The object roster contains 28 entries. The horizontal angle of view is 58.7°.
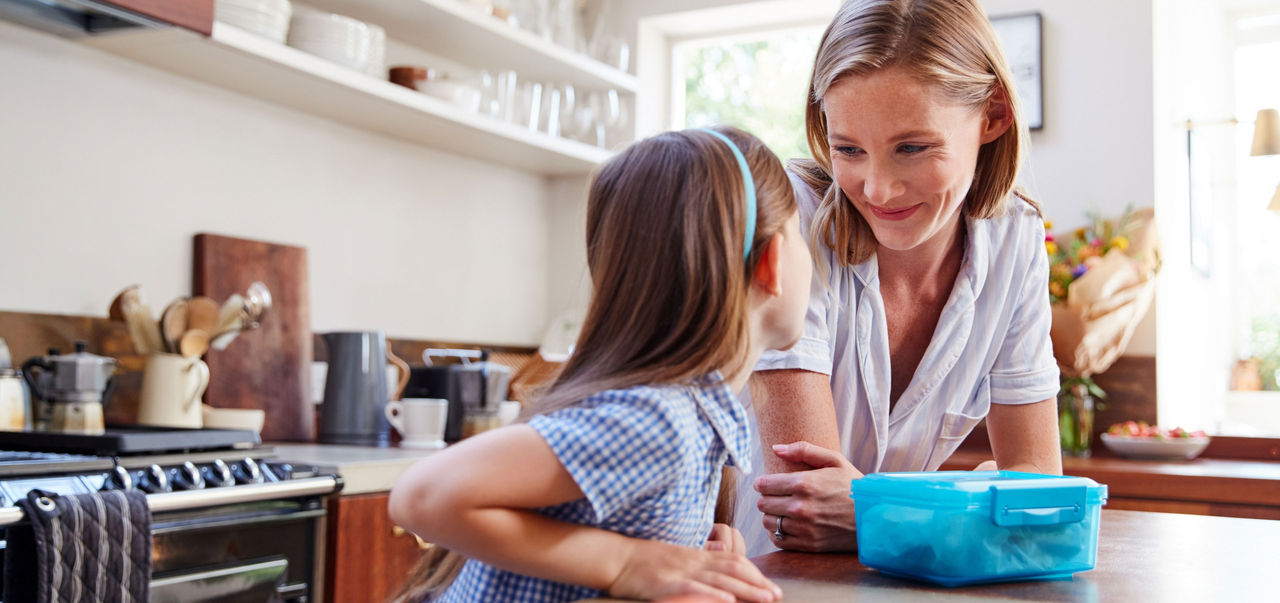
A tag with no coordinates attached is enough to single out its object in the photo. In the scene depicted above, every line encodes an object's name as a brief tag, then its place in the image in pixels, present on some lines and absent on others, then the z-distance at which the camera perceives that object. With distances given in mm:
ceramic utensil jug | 2334
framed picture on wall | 3311
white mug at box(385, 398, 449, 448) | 2719
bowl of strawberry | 2877
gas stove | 1790
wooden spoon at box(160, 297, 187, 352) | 2361
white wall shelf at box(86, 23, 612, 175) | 2336
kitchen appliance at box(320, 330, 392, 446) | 2748
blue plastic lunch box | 833
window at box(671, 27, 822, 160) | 3926
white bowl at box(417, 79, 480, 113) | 2889
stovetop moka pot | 2119
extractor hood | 2100
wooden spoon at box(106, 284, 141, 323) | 2367
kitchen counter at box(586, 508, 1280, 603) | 818
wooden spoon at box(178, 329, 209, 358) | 2361
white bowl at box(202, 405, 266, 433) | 2479
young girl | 765
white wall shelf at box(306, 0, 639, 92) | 2941
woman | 1155
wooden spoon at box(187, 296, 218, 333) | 2414
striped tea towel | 1578
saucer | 2666
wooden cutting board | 2605
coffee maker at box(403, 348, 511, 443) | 2885
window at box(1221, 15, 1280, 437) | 3553
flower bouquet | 2971
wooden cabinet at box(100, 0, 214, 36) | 2025
